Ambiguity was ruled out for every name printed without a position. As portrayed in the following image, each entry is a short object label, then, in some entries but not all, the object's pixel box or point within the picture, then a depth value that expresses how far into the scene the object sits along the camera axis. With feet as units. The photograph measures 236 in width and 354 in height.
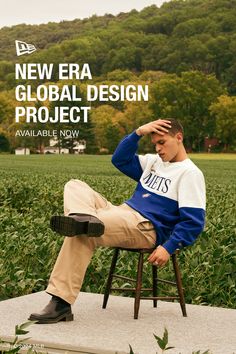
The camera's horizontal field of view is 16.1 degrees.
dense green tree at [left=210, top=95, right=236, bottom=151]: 357.41
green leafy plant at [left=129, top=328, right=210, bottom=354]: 11.53
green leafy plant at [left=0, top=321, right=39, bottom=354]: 16.43
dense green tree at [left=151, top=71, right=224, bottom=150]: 372.58
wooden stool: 19.22
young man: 18.52
